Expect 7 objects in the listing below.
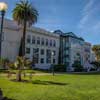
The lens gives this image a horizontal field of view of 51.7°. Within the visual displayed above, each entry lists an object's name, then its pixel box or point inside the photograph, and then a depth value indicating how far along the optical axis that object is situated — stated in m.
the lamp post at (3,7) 10.73
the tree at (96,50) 38.33
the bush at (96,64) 33.53
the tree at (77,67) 27.53
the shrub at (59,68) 23.93
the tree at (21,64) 9.58
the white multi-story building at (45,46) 22.85
